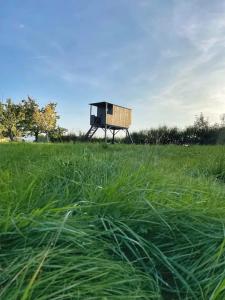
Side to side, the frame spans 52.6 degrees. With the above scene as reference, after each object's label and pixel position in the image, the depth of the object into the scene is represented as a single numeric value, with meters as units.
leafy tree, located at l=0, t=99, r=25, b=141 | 19.39
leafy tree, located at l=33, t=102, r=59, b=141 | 20.25
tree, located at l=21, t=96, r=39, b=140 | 20.52
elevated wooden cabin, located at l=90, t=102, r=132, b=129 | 12.24
